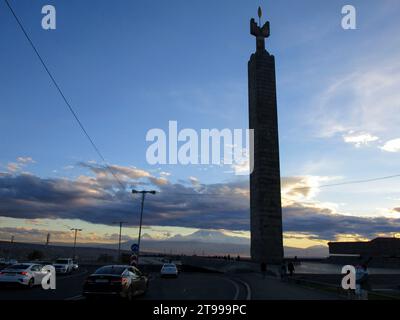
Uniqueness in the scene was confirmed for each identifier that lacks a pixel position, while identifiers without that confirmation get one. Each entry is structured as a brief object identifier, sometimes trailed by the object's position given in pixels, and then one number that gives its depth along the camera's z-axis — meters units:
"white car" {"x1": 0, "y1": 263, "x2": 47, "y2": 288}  21.00
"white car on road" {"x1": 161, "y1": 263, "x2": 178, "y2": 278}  36.03
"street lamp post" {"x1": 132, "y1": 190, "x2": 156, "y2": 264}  46.61
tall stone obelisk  60.16
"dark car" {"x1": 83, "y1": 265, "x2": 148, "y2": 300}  14.98
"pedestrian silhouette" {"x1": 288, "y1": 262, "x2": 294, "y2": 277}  35.87
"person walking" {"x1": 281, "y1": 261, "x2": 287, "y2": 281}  34.63
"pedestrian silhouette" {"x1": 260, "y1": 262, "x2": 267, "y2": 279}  36.78
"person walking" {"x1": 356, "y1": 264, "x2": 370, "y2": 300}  15.59
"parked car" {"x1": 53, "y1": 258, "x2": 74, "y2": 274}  39.38
